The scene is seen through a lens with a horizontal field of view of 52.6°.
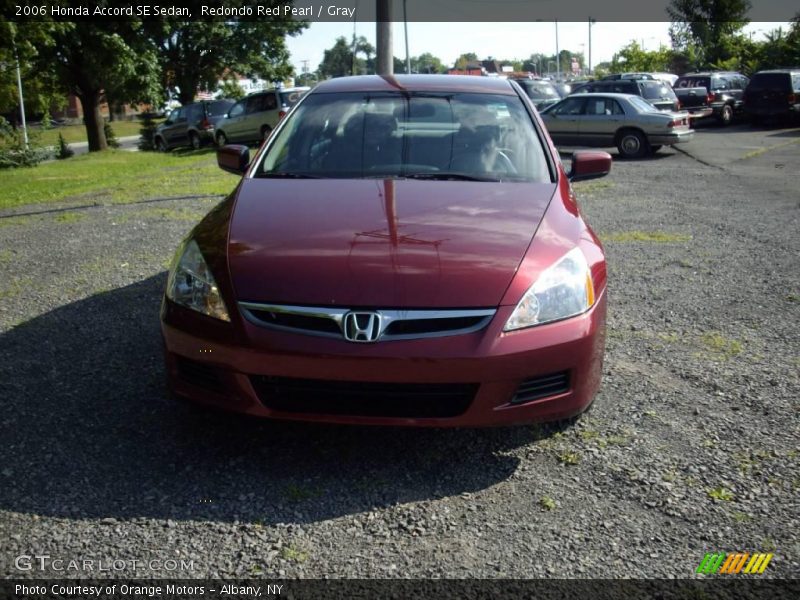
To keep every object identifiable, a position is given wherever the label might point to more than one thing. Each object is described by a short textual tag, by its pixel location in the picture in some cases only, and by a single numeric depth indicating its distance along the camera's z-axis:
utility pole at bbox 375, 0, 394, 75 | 13.58
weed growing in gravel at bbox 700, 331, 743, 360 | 4.76
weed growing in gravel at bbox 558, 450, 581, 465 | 3.40
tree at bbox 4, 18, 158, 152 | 21.91
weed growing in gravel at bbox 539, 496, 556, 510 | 3.05
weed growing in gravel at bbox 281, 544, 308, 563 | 2.68
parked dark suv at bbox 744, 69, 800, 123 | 25.55
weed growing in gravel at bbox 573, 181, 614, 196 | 12.29
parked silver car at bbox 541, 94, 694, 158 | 18.12
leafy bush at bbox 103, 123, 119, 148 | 30.27
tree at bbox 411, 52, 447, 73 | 113.34
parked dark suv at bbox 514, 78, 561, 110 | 26.72
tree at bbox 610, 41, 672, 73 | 53.31
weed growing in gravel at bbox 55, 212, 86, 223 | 9.64
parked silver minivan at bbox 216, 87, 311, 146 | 22.67
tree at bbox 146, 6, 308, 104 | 32.44
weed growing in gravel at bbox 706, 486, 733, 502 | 3.11
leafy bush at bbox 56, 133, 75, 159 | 26.87
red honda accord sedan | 3.05
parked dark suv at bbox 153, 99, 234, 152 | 26.62
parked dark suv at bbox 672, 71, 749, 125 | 27.42
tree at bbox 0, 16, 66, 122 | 16.70
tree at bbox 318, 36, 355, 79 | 107.94
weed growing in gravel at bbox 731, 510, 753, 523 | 2.95
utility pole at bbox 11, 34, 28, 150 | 24.10
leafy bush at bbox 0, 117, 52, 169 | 21.49
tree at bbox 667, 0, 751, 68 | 45.62
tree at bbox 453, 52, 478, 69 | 123.06
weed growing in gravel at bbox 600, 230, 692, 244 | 8.29
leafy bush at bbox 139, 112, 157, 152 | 30.33
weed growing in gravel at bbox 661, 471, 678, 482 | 3.26
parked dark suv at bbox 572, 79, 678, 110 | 22.50
